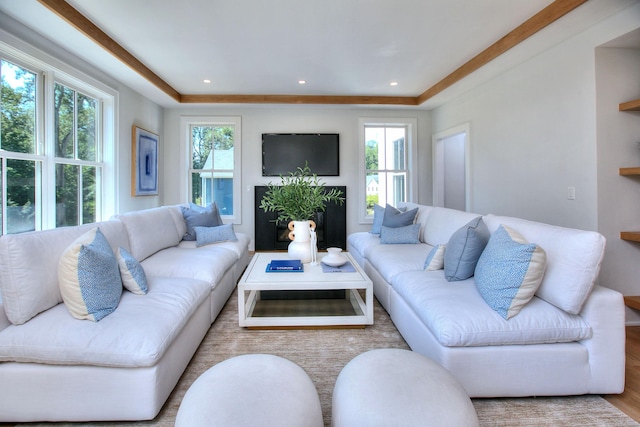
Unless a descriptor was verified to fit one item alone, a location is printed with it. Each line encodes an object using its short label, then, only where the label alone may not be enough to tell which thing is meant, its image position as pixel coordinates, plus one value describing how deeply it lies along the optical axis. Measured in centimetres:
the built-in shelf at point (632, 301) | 249
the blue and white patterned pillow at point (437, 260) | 248
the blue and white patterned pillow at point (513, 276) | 168
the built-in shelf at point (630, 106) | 252
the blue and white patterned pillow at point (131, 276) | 196
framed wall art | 451
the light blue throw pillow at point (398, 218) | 381
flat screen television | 557
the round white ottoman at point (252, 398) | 103
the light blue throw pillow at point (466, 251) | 213
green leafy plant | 292
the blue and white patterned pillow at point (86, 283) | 161
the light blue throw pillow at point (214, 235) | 360
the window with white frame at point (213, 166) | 568
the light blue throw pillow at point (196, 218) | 379
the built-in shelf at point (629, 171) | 252
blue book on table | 269
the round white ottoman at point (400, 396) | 105
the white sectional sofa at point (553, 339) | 160
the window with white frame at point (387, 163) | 581
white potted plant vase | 303
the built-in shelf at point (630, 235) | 254
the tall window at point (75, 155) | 333
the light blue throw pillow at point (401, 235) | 360
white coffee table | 241
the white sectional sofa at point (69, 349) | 144
